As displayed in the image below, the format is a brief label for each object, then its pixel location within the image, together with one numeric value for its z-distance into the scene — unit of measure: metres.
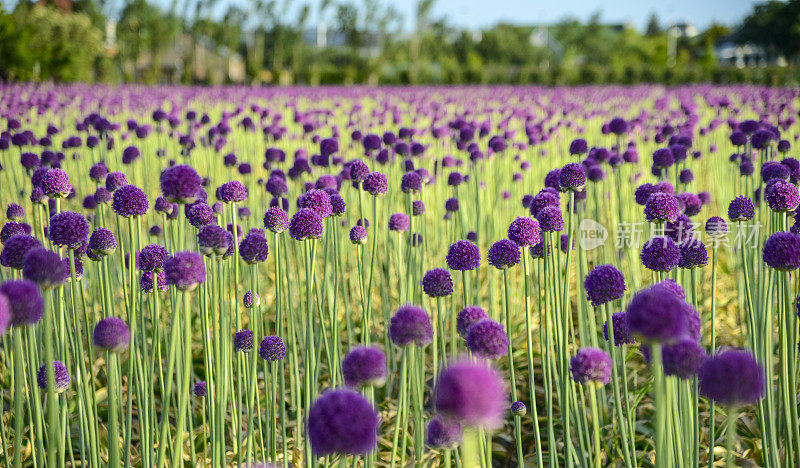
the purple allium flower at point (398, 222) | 3.49
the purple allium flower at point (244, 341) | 2.47
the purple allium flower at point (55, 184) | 2.61
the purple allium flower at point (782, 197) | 2.59
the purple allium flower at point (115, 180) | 3.29
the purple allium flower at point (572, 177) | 2.65
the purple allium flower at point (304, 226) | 2.48
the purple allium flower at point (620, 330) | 2.13
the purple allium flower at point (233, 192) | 2.77
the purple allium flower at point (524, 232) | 2.36
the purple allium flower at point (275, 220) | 2.78
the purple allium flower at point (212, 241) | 2.16
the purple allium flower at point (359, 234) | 3.02
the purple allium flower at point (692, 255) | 2.48
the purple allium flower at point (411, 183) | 3.52
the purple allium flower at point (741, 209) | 2.96
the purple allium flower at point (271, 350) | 2.50
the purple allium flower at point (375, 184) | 3.04
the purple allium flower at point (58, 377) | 2.14
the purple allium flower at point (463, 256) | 2.34
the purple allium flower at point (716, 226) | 2.93
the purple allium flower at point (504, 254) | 2.31
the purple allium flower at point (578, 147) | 4.14
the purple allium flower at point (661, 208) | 2.53
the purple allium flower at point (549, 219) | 2.46
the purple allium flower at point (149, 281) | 2.56
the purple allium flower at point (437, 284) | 2.22
